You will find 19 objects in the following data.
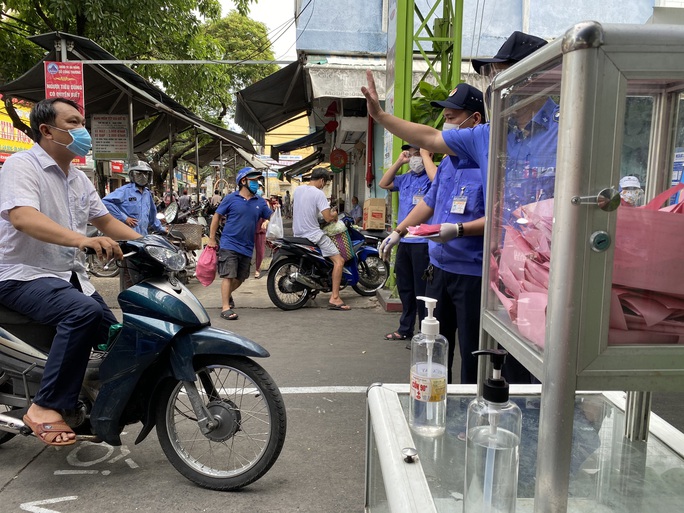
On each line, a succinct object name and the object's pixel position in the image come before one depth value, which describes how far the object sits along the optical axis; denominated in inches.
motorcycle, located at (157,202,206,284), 317.1
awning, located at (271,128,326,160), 632.4
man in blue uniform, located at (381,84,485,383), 103.3
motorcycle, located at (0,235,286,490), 97.8
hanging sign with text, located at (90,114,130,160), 357.4
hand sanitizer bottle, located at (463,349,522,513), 43.4
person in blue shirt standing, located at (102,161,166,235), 245.0
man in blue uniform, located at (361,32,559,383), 44.4
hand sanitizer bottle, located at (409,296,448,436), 59.0
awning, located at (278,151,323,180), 878.4
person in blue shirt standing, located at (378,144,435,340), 179.6
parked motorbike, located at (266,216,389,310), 263.7
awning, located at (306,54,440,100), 321.1
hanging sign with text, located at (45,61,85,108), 270.2
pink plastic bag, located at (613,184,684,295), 36.4
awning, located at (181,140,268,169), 665.1
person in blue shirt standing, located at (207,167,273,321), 246.1
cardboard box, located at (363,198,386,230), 284.2
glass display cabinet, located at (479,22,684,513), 33.2
